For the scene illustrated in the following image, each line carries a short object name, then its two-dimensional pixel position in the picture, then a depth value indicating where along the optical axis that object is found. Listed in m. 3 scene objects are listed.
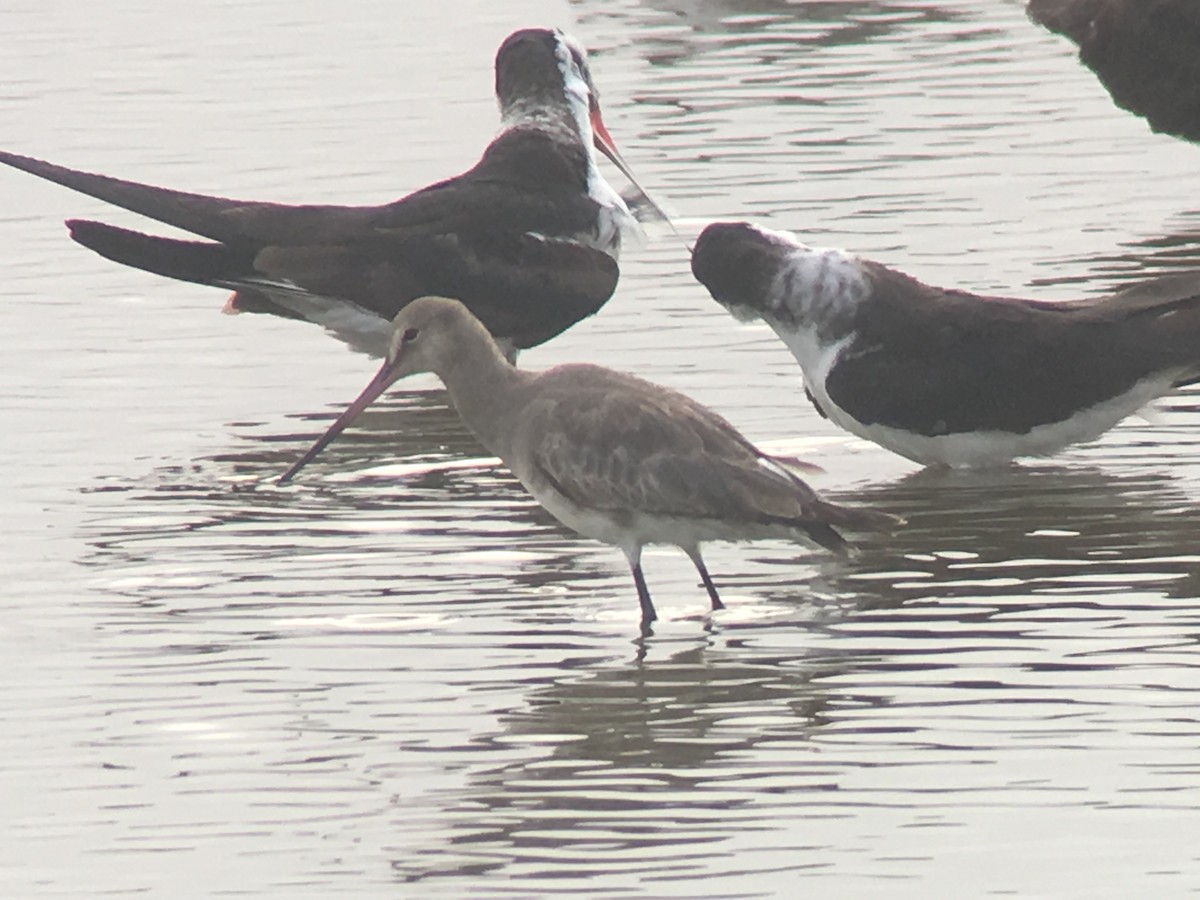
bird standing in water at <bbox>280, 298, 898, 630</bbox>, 15.56
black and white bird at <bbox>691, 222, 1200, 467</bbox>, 19.11
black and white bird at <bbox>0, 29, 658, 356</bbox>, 21.83
